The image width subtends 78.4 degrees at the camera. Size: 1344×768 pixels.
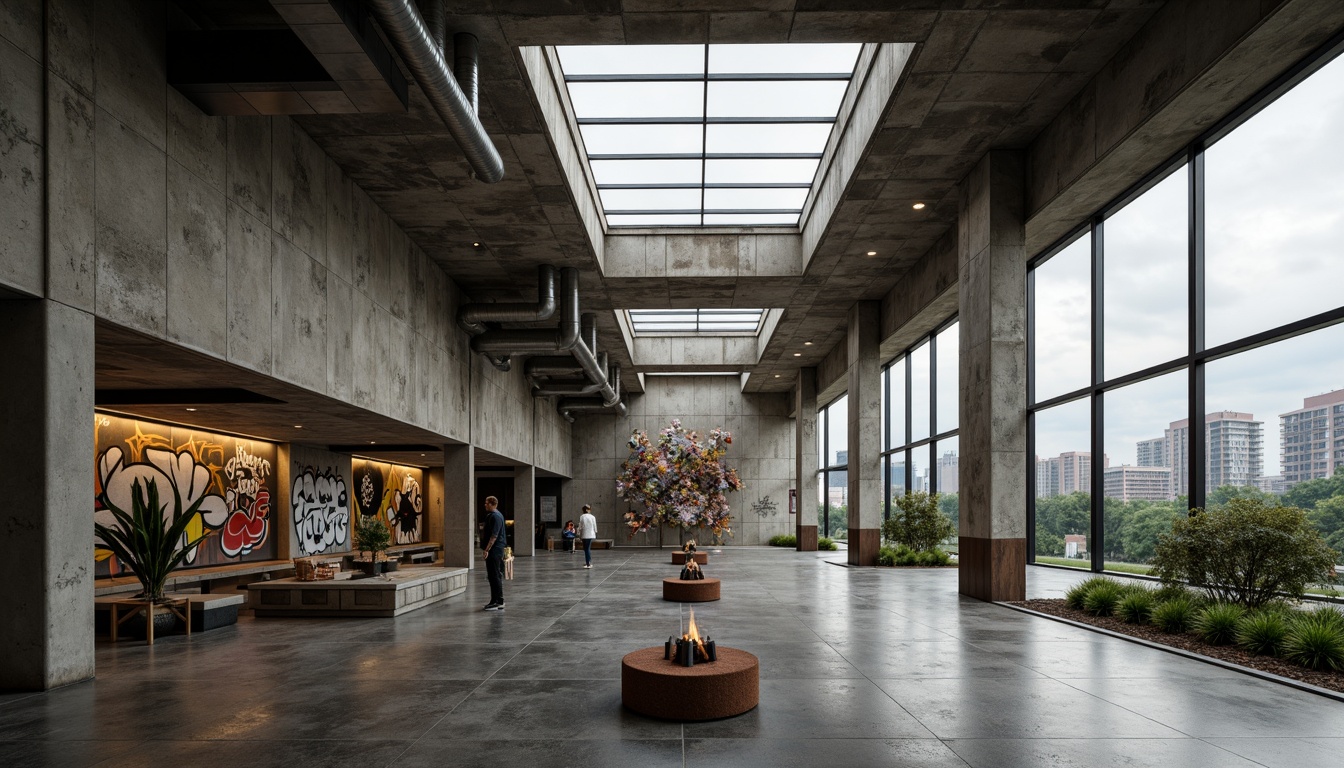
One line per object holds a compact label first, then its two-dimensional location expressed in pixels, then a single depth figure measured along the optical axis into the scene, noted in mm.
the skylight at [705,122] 12445
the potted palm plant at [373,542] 14648
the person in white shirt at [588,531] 22234
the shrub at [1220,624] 8227
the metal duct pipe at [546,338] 18219
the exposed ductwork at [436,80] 6680
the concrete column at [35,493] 6453
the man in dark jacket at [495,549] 12203
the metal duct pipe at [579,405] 31469
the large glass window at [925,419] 22547
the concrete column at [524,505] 27672
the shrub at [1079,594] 10891
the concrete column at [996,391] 12312
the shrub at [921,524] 21531
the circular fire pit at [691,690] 5656
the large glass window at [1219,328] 9953
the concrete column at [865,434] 21578
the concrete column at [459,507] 18781
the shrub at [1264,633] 7625
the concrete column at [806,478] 30719
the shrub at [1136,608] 9719
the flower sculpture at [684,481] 27719
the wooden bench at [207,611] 9828
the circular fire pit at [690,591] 12977
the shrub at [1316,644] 6984
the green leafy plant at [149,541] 9656
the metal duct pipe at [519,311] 17406
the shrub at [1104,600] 10398
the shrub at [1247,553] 8297
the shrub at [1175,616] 8961
